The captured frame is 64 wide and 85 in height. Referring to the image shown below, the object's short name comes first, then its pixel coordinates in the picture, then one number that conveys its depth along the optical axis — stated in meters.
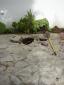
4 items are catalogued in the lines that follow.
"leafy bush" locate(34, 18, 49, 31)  2.44
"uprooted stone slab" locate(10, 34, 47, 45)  2.18
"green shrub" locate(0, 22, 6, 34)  2.45
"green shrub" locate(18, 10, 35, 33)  2.43
